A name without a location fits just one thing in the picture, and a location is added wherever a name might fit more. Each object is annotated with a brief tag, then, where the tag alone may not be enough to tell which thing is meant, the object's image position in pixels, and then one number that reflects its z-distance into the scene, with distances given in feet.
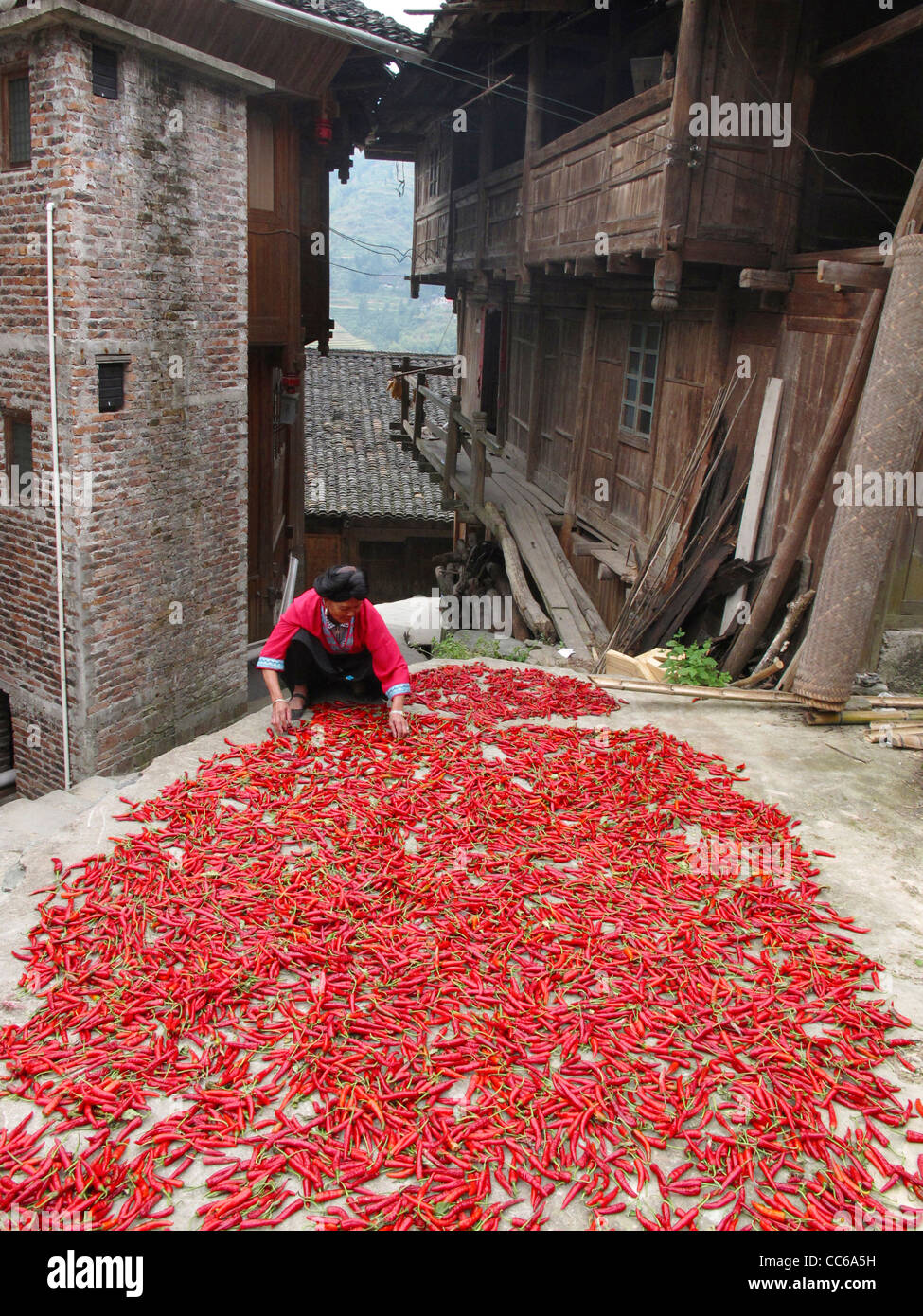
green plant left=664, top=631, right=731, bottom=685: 27.48
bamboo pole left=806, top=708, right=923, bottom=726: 22.81
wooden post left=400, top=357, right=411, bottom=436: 69.62
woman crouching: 20.38
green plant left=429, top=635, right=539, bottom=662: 34.35
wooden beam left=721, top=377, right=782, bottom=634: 29.30
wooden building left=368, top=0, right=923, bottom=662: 27.63
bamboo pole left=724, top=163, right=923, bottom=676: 23.52
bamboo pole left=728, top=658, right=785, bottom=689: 26.08
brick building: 25.50
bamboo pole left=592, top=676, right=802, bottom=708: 23.89
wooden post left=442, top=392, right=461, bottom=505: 52.85
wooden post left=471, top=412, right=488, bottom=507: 47.55
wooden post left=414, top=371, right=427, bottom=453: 64.90
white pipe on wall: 25.23
